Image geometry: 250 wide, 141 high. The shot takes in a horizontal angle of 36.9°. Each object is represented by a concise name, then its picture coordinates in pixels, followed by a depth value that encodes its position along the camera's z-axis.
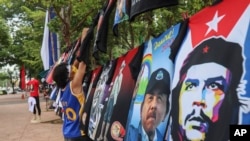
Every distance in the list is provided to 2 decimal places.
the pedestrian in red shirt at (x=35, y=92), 14.30
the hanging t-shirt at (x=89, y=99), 4.19
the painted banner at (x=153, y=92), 2.50
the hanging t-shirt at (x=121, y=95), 3.20
